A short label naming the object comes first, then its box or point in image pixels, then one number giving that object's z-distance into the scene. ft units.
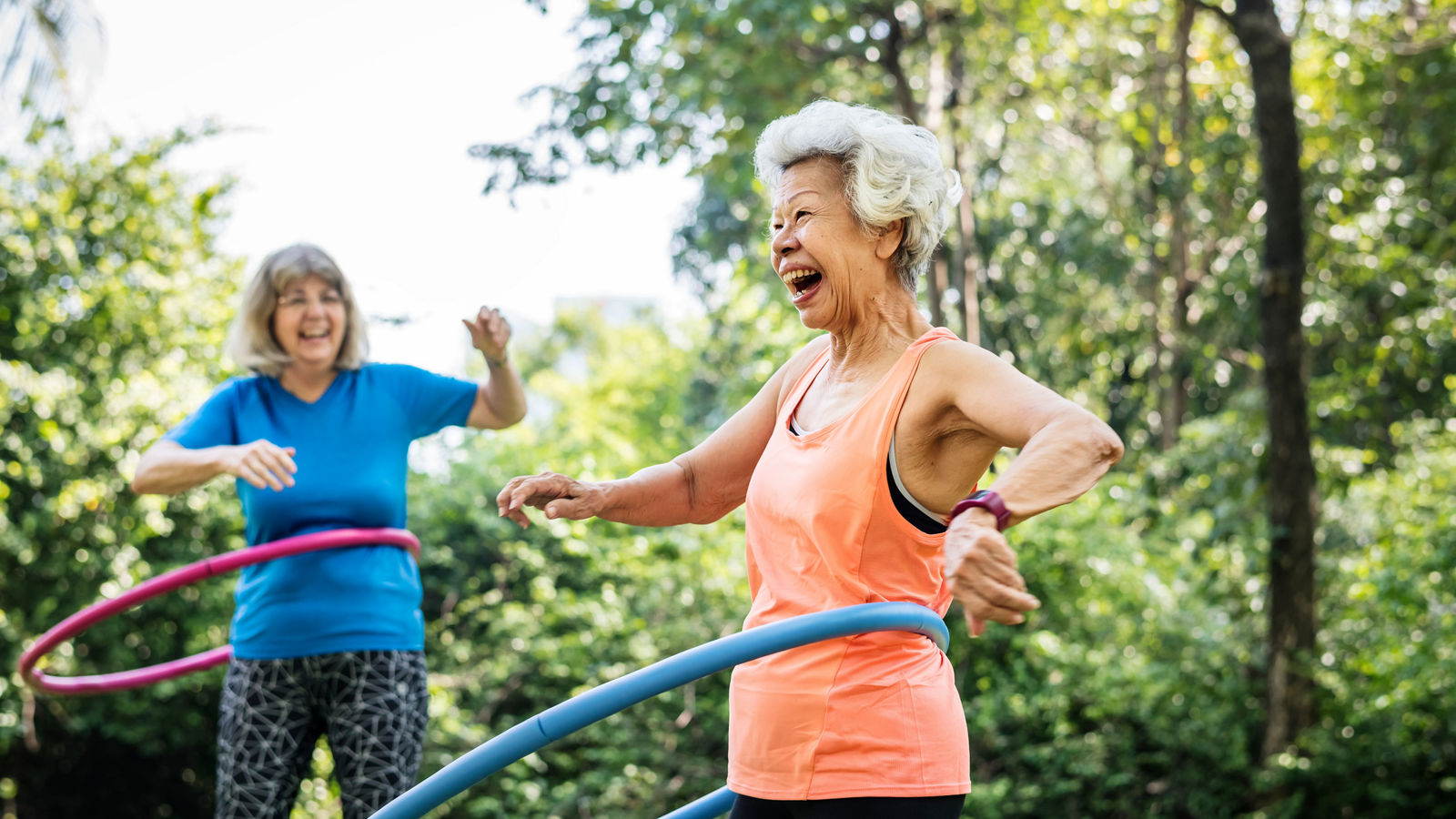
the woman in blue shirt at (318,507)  8.93
